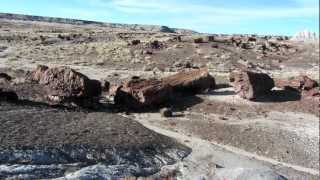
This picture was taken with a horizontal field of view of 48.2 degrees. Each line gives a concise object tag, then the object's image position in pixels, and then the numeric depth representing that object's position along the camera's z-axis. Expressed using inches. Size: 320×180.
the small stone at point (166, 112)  618.3
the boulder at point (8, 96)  551.8
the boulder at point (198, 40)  1480.0
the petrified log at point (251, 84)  705.5
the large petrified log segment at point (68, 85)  611.9
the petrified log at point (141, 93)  642.1
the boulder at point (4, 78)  717.4
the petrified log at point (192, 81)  715.8
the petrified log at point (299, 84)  763.7
